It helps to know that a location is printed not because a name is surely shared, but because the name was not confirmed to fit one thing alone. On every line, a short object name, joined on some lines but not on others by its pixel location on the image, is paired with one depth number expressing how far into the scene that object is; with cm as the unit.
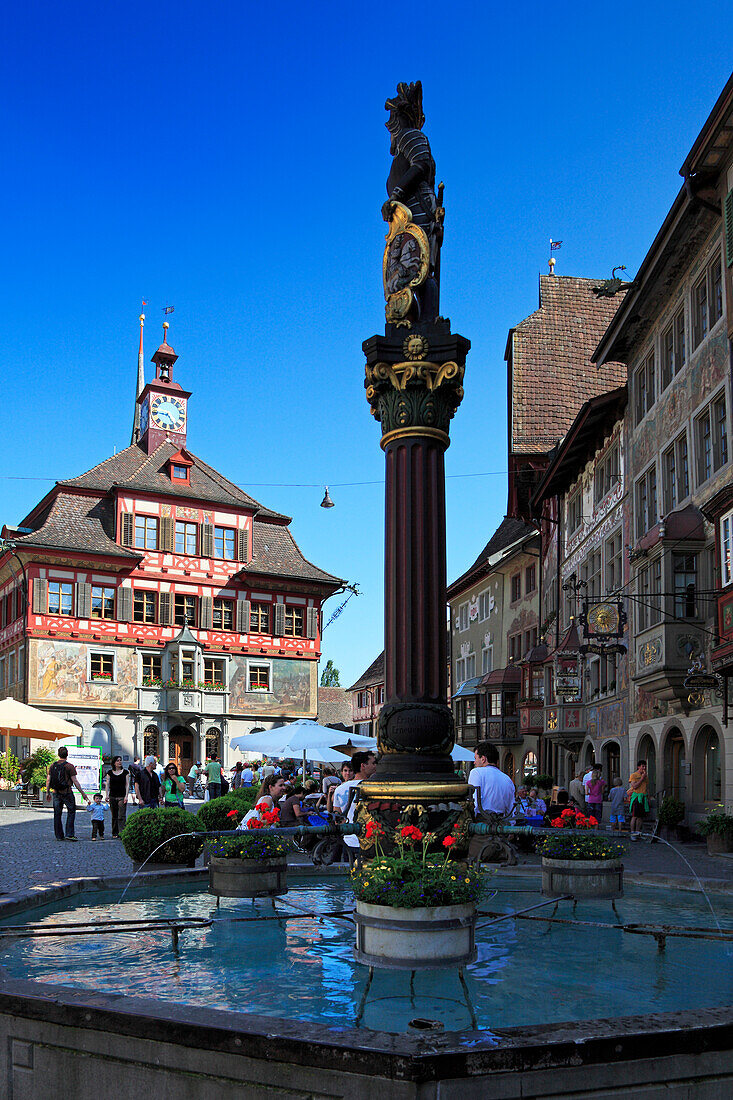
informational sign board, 3428
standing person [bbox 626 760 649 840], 2317
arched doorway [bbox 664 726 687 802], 2497
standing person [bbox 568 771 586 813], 2461
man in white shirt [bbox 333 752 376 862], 1222
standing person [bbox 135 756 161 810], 2191
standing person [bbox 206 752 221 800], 2709
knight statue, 990
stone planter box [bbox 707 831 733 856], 1808
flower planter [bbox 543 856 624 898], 904
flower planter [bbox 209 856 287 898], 893
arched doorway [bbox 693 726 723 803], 2256
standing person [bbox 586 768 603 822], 2606
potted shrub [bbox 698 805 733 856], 1805
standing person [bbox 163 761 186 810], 2084
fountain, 410
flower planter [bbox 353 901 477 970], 595
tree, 13612
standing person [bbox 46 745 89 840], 1945
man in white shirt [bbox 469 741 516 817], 1211
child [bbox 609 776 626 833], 2536
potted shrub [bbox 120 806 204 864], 1226
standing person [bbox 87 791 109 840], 2053
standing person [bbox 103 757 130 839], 2158
